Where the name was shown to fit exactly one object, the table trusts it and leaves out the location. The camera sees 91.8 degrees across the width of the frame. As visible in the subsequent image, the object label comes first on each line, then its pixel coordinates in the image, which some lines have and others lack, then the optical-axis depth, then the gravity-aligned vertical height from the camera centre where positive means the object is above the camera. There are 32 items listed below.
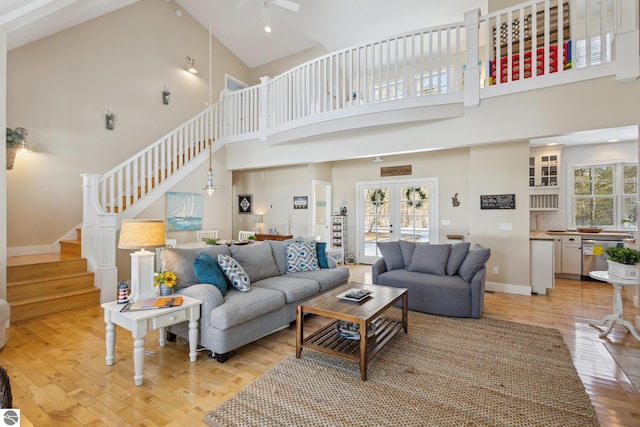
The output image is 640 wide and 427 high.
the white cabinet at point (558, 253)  5.96 -0.78
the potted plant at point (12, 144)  4.06 +0.92
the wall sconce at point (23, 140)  4.64 +1.11
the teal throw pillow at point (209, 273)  3.04 -0.59
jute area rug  2.00 -1.32
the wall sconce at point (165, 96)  6.81 +2.59
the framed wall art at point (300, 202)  7.24 +0.27
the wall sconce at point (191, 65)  7.30 +3.51
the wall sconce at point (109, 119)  5.86 +1.79
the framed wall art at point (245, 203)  8.12 +0.27
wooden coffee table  2.47 -1.05
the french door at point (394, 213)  6.92 +0.00
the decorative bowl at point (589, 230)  5.89 -0.32
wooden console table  6.90 -0.53
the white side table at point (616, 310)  3.12 -1.04
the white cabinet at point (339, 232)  7.77 -0.48
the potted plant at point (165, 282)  2.91 -0.65
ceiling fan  4.82 +3.26
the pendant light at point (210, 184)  5.12 +0.49
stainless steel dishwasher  5.55 -0.76
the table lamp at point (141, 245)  2.80 -0.29
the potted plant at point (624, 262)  3.08 -0.50
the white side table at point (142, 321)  2.38 -0.88
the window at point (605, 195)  5.98 +0.35
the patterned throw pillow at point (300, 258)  4.21 -0.61
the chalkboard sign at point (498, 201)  4.83 +0.19
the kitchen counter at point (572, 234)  4.97 -0.39
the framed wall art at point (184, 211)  5.93 +0.05
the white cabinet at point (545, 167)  6.36 +0.95
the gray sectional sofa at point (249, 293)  2.75 -0.83
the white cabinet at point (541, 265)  4.83 -0.83
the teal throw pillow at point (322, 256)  4.47 -0.62
